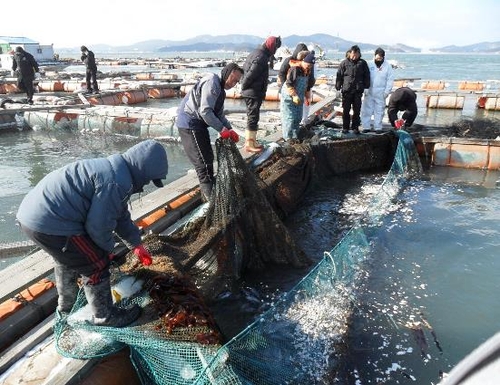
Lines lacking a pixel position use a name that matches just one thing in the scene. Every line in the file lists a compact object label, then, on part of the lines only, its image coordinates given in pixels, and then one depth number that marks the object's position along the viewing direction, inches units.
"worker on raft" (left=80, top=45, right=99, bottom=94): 633.3
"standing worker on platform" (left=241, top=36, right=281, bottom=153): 264.1
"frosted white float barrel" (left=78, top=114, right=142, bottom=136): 499.8
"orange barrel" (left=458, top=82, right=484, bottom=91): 862.9
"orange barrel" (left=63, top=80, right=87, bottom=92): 950.4
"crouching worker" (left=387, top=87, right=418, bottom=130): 381.4
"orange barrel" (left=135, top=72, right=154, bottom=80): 1205.1
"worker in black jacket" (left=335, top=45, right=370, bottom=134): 319.9
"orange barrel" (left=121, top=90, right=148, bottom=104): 764.6
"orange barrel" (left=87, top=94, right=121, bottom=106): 657.0
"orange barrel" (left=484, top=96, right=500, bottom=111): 661.9
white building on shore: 1803.6
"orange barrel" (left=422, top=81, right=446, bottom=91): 869.8
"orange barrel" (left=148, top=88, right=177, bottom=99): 861.2
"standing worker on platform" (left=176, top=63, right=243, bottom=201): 185.3
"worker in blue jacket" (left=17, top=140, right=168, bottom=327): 102.0
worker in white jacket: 339.6
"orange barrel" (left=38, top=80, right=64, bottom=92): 970.7
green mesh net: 103.7
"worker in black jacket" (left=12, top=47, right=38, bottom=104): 553.9
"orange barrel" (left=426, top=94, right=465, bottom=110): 688.4
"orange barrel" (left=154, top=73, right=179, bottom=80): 1168.2
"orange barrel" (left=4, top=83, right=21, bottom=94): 932.6
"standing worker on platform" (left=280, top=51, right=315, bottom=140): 286.2
